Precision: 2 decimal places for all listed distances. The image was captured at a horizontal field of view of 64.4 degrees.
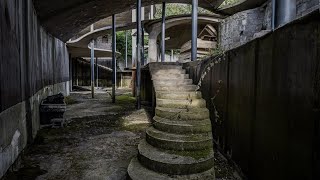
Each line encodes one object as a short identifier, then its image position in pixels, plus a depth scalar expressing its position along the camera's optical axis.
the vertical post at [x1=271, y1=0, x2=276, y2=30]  3.21
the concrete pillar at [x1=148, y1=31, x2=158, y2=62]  14.37
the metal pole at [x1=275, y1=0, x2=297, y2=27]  3.06
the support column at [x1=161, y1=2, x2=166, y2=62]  11.73
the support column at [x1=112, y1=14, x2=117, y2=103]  11.97
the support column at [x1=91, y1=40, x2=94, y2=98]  15.03
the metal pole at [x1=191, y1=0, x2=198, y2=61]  8.17
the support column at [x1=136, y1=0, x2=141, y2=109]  9.65
